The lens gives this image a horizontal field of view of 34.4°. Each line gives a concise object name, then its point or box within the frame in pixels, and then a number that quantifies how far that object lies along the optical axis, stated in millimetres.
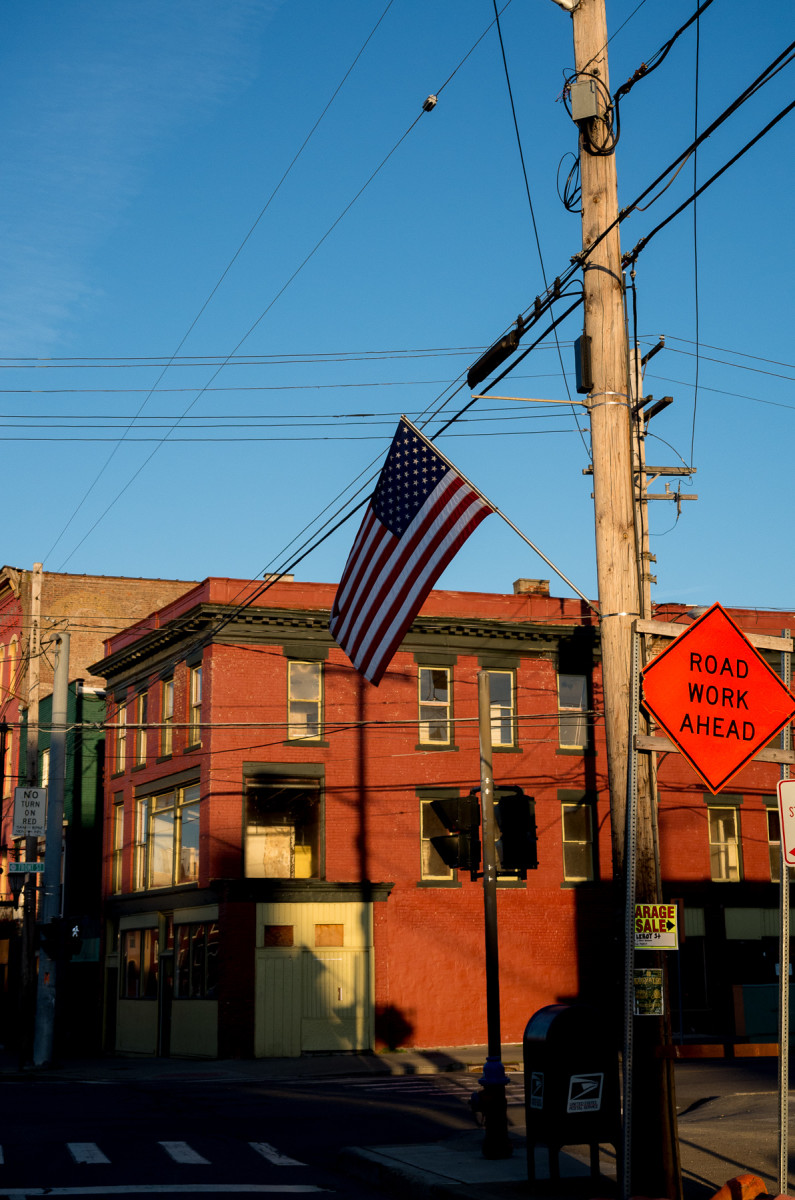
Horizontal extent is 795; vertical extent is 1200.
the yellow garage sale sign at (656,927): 9227
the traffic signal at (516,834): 13273
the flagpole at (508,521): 11258
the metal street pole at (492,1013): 12297
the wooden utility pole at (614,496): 9289
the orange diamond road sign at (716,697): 8852
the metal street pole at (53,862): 28750
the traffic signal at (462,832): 13906
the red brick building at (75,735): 40750
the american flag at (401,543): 12781
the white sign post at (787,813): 8523
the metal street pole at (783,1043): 8000
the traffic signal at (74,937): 31062
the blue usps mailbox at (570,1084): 10711
